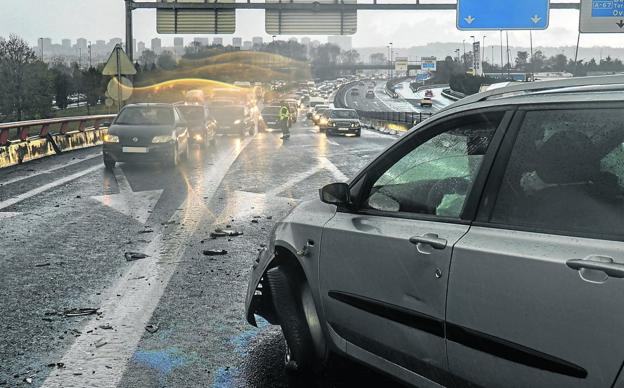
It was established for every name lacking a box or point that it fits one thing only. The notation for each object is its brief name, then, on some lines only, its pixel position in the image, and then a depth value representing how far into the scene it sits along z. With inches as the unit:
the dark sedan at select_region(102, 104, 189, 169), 690.8
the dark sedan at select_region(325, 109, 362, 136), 1380.4
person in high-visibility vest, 1240.8
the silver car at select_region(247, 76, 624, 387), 98.5
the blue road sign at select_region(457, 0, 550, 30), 1048.8
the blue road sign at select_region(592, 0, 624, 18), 1024.9
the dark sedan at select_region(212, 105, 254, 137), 1323.8
